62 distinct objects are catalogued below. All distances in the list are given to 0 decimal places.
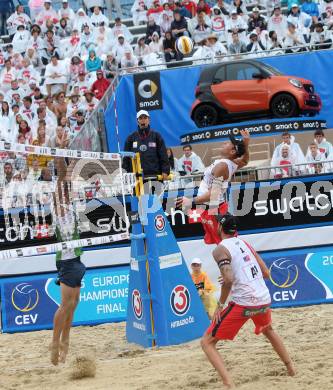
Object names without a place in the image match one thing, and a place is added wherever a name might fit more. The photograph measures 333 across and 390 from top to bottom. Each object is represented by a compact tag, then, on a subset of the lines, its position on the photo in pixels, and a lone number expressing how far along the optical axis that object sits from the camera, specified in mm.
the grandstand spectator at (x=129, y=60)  19938
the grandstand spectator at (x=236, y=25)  20250
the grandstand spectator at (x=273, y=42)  19281
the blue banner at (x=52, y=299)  12070
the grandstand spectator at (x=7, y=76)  21384
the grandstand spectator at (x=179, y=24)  20297
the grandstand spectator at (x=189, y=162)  16203
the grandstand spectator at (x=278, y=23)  20266
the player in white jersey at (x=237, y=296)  7328
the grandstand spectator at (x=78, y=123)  18203
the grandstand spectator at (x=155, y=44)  20672
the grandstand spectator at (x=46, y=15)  23688
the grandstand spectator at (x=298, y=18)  20391
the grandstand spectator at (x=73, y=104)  19312
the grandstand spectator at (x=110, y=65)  20141
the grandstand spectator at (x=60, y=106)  19234
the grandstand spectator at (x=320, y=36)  18922
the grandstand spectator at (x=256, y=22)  20438
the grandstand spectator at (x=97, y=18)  22812
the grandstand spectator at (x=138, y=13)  23578
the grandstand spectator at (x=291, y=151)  15216
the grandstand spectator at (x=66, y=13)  23455
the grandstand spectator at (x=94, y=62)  20656
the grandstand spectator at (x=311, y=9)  20906
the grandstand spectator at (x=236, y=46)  19641
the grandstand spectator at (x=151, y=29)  21203
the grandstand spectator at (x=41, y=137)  17388
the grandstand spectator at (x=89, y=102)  19172
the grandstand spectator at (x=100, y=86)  19484
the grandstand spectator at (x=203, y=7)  21250
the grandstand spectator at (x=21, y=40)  22953
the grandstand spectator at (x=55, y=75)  20969
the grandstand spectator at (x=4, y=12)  24938
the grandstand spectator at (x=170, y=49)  19094
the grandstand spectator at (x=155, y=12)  22219
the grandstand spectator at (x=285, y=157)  15133
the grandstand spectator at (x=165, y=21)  21469
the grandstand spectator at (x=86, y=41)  21719
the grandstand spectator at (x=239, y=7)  21406
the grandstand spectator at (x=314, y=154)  14953
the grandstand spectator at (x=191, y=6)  21930
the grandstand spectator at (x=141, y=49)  20703
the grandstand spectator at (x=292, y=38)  19516
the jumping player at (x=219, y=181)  9336
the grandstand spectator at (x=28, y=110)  19578
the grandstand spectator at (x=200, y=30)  20797
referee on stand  12305
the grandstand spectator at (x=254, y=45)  19422
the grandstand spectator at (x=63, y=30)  23016
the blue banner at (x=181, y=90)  18188
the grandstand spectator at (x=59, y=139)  17000
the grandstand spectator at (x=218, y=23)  21078
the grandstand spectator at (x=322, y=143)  15484
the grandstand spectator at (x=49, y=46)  22344
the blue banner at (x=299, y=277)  11930
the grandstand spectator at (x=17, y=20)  23828
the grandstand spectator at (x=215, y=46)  19656
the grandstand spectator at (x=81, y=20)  22672
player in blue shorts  9141
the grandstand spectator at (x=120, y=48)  20717
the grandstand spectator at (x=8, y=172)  12246
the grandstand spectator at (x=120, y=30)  22156
